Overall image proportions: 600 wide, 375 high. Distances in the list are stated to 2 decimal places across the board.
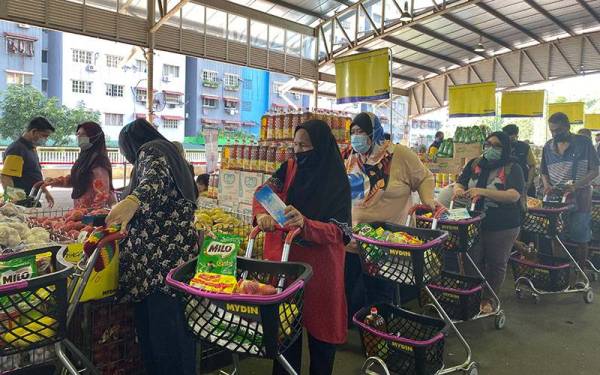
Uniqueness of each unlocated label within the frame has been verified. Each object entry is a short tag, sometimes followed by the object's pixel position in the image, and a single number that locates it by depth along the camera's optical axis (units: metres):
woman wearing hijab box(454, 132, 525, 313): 3.63
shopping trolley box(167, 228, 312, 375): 1.43
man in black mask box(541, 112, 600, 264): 5.05
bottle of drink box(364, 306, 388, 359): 2.78
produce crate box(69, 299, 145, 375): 2.25
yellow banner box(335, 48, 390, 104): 4.71
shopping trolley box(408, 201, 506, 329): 3.39
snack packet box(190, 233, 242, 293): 1.72
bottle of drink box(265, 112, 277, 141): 4.09
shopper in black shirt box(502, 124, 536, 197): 5.05
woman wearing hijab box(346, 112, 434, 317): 3.04
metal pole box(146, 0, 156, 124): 8.92
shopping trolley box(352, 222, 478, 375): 2.46
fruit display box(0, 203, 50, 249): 2.26
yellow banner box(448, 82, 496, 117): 7.73
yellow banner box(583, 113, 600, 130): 11.17
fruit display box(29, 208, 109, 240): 2.73
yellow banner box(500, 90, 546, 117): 8.59
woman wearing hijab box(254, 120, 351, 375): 2.14
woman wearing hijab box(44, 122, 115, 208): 3.45
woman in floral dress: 1.99
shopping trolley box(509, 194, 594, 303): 4.48
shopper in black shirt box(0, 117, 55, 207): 4.18
